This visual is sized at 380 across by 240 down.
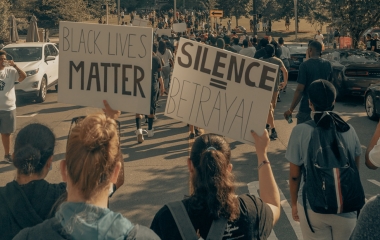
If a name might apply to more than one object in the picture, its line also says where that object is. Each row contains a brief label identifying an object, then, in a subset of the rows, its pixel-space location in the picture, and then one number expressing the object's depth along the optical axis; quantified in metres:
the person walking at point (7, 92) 9.29
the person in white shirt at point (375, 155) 3.23
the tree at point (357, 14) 26.29
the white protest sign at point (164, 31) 29.42
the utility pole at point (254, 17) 35.19
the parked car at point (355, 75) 15.96
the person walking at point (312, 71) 8.15
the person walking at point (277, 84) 11.16
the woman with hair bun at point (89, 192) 2.28
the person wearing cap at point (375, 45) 26.48
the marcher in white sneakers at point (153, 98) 11.27
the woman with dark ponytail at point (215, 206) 2.96
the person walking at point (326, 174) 4.10
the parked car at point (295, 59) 22.50
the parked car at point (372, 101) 13.00
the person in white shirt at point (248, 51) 15.42
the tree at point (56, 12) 39.66
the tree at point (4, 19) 33.81
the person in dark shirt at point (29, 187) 3.22
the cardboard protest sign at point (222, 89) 3.74
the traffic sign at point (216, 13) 38.53
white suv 16.23
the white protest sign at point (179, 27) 30.84
